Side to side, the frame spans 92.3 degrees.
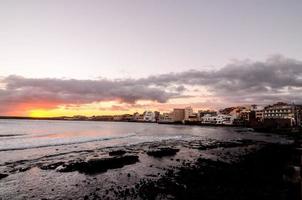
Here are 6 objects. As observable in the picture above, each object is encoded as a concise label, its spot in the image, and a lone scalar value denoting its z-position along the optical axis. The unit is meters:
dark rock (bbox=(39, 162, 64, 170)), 15.00
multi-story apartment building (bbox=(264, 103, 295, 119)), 78.01
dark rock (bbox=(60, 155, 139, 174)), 14.48
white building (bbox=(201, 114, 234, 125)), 95.81
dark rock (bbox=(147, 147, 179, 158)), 20.31
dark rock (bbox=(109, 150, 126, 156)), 20.40
